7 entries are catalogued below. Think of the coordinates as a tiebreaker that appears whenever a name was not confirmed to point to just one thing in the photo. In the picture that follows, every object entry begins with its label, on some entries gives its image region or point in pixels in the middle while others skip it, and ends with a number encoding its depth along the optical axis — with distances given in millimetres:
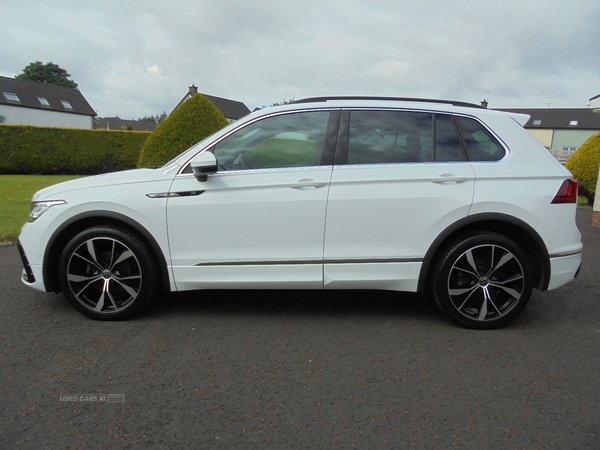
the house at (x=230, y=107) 72688
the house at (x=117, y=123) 84500
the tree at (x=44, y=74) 73688
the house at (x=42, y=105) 46969
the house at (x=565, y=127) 66250
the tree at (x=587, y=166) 13609
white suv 3711
